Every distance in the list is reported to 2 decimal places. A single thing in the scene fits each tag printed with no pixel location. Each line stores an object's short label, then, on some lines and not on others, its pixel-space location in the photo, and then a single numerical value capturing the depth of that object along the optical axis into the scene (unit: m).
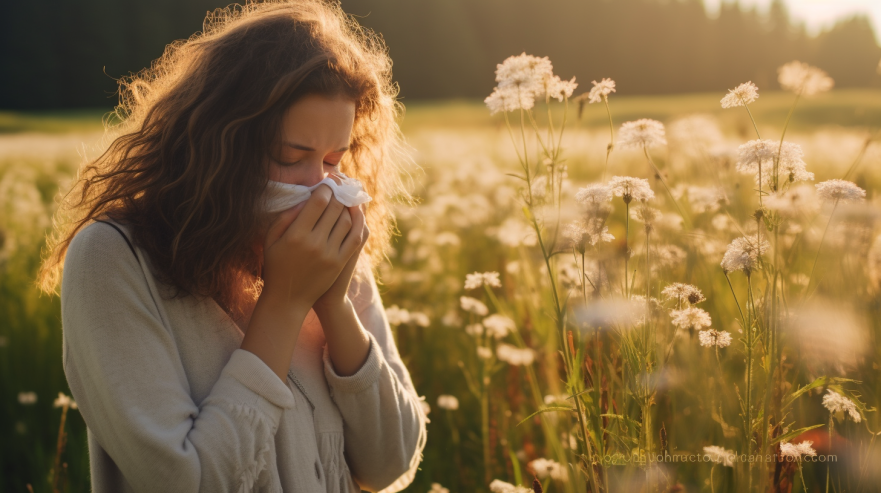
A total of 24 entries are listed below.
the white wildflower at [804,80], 1.17
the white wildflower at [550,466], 1.64
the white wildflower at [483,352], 2.07
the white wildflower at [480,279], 1.96
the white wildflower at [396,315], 2.44
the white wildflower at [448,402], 2.36
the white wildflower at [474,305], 2.24
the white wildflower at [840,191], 1.05
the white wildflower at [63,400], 1.97
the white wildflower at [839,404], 1.14
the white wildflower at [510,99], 1.24
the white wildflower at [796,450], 1.12
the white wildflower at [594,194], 1.16
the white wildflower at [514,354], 2.13
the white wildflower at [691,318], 1.18
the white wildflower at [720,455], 1.19
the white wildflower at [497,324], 2.27
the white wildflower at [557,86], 1.25
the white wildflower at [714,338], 1.14
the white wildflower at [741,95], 1.10
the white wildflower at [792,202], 1.02
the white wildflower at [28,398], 2.63
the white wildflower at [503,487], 1.54
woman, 1.14
